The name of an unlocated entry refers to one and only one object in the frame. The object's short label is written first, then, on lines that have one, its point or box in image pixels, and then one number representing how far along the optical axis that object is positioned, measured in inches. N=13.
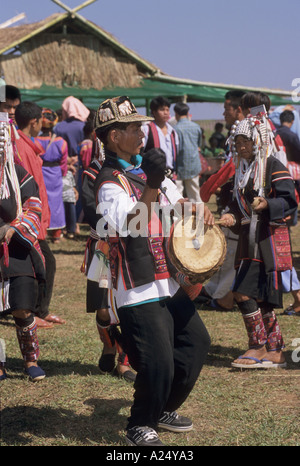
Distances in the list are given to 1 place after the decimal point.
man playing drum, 139.3
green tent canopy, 611.5
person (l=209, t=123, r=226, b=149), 807.1
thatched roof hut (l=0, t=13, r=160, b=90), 653.3
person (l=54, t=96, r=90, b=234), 449.1
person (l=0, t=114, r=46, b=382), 182.1
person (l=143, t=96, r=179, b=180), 366.6
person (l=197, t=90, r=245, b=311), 215.9
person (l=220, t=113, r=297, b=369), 200.1
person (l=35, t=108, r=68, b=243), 389.7
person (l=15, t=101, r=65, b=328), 229.3
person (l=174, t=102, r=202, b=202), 436.5
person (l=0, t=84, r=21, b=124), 253.3
